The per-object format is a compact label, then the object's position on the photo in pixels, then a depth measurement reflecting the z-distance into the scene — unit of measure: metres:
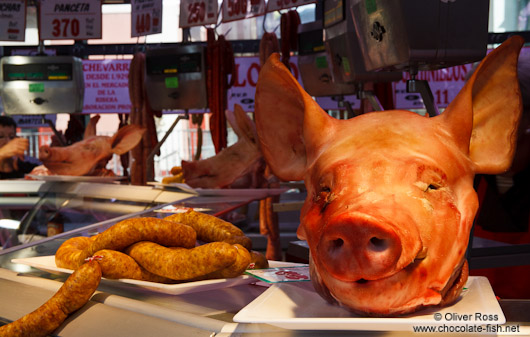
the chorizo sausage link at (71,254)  1.50
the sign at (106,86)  9.47
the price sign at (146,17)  7.40
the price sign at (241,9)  6.77
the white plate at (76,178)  4.22
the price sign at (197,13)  7.08
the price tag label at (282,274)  1.29
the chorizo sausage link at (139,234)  1.42
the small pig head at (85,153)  4.85
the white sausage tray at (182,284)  1.29
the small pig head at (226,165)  4.61
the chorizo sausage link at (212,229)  1.58
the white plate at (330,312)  0.93
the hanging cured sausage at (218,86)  6.79
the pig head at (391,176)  0.92
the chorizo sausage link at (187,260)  1.31
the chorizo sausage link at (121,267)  1.35
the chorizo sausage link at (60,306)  1.21
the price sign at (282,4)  6.23
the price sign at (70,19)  7.84
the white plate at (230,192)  4.18
